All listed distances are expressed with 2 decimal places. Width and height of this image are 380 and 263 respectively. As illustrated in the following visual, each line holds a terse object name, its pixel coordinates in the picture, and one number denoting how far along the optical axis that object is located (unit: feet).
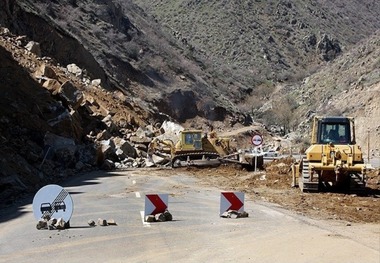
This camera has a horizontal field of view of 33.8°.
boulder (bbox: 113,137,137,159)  122.96
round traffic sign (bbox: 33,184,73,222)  41.91
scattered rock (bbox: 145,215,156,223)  45.09
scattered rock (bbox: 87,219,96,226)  43.75
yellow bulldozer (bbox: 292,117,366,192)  65.62
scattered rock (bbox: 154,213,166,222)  45.52
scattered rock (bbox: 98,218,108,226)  43.80
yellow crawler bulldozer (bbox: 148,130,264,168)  111.24
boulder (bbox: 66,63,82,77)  168.86
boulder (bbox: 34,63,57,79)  133.09
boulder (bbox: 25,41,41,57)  151.84
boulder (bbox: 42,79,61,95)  124.47
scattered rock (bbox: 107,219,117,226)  44.16
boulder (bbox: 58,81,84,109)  124.33
